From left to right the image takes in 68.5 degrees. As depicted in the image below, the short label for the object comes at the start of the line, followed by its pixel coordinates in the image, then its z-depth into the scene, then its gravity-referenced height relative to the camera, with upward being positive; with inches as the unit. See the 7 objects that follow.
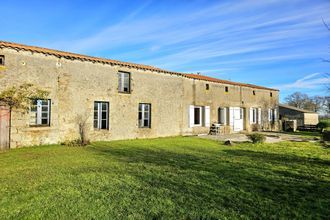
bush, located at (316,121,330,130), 1049.2 -28.7
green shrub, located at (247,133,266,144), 543.2 -44.7
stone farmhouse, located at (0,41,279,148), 441.7 +44.1
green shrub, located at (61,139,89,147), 473.7 -50.7
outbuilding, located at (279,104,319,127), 1485.0 +21.6
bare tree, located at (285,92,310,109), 2450.8 +194.5
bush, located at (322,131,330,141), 478.1 -33.6
